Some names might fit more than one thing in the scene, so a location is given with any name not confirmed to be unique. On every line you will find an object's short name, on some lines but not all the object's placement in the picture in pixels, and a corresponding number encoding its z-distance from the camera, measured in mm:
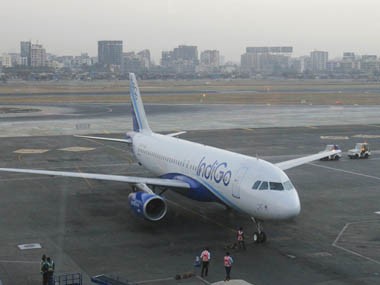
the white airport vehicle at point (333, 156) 59247
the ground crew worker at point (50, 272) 24875
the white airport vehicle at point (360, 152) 63438
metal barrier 24878
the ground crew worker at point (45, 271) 24969
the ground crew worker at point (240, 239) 30422
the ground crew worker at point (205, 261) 26438
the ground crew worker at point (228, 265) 25641
